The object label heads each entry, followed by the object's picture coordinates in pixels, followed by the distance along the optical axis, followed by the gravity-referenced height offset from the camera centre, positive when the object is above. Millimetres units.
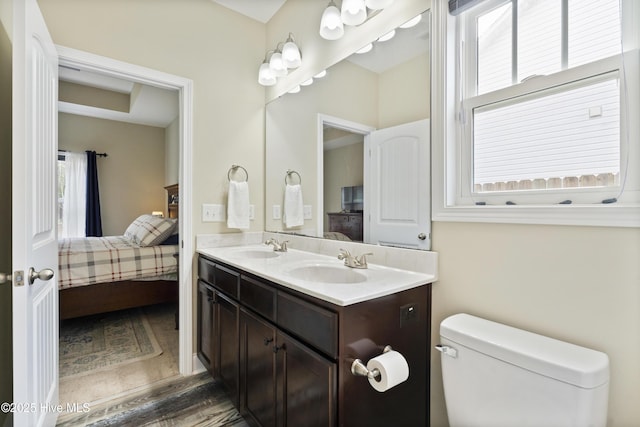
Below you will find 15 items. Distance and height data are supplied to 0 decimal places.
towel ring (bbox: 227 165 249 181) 2238 +310
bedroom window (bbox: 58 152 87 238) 4785 +280
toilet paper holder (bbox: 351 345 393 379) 938 -499
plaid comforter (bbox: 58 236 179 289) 2625 -472
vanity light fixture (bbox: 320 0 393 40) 1462 +1007
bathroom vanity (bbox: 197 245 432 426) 992 -487
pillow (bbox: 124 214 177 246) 3150 -214
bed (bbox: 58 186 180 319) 2662 -557
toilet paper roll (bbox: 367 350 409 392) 911 -483
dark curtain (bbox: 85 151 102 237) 4863 +131
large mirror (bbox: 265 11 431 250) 1381 +351
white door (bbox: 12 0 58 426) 1053 -10
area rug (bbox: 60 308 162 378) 2178 -1080
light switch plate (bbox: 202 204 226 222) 2129 -14
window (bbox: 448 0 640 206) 895 +369
